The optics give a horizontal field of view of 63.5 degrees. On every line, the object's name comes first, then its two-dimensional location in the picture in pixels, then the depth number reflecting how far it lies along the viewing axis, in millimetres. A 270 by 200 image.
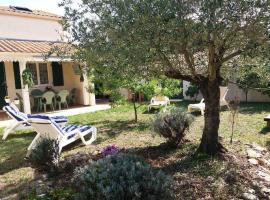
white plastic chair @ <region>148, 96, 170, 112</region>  9311
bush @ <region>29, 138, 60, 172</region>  3735
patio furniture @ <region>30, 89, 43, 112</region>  10850
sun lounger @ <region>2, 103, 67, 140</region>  6543
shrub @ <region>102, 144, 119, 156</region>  3882
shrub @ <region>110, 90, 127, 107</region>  7981
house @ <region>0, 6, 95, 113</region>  9822
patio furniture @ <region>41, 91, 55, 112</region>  10655
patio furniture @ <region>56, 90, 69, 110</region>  10952
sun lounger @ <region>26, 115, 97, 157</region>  4990
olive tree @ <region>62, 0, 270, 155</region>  2955
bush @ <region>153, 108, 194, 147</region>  4609
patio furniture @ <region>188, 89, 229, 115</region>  8570
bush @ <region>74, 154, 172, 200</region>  2430
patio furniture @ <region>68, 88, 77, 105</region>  12036
